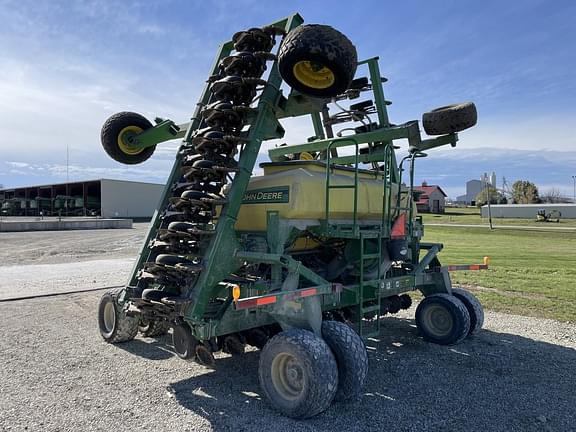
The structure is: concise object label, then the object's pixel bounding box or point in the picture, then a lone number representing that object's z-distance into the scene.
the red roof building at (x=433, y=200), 67.00
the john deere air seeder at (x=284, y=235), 3.98
